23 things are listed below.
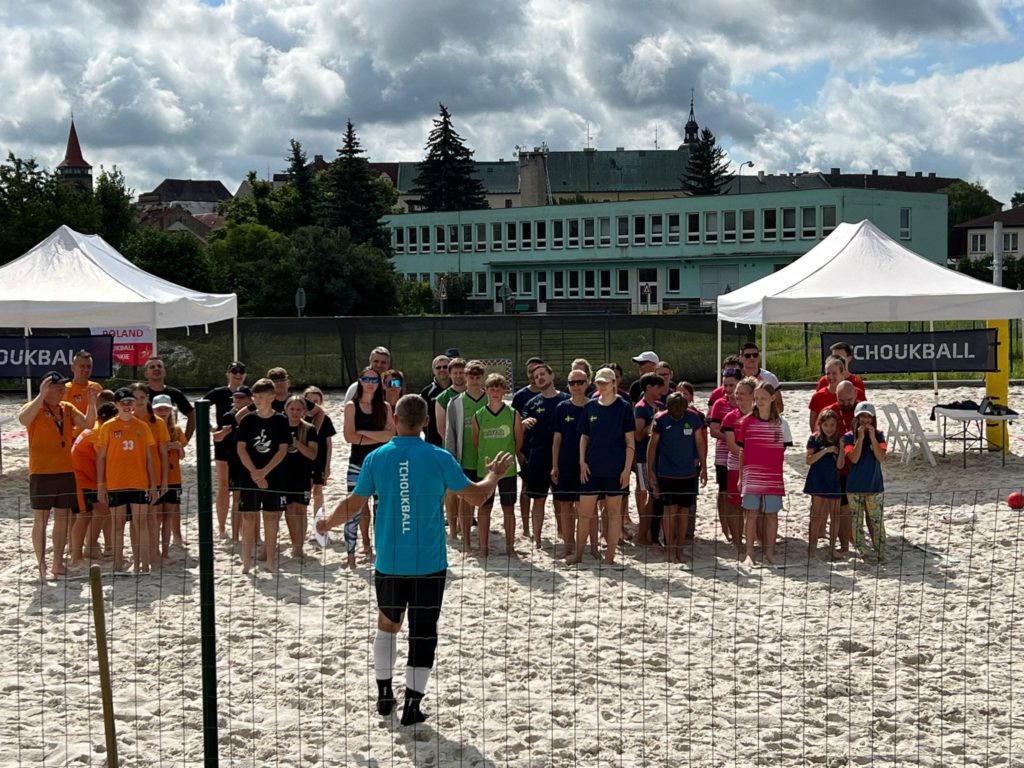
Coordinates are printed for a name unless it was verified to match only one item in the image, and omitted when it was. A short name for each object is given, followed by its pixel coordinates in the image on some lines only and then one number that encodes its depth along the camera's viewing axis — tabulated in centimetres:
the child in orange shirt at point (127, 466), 903
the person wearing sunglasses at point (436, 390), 1061
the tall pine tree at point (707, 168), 8906
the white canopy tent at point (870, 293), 1422
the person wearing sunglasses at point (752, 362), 1186
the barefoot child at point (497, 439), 972
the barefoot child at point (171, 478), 955
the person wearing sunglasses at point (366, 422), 959
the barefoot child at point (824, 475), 961
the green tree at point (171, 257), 4341
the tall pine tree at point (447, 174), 7938
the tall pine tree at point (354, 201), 6438
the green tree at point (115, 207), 5531
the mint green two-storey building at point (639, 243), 5712
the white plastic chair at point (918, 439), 1400
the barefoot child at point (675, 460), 958
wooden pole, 498
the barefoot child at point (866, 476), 949
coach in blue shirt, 603
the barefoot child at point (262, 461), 917
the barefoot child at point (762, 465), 948
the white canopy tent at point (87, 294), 1447
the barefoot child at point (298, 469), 937
